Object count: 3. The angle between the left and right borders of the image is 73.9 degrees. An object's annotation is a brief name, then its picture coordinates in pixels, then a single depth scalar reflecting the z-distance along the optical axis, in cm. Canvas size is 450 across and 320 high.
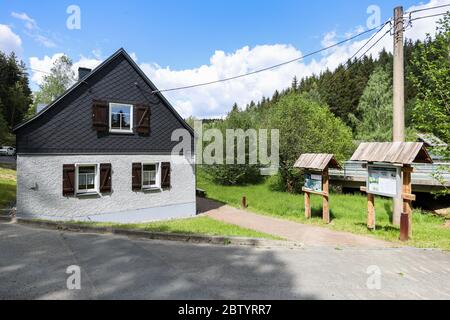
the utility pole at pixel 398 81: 1030
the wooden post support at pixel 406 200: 914
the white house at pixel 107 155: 1257
